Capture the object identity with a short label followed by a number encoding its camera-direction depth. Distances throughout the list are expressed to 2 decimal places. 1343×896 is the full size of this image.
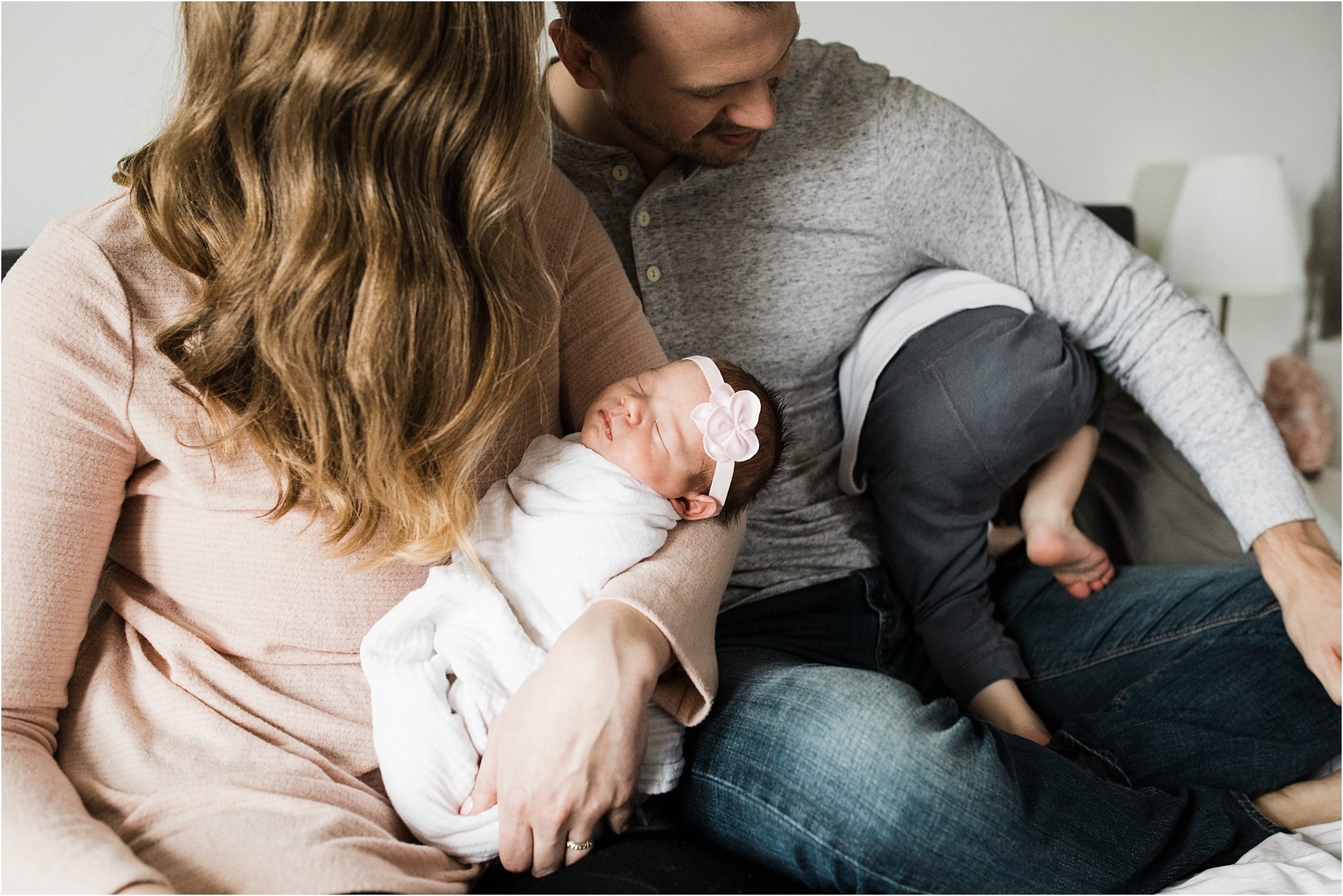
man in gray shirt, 1.17
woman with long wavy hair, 0.81
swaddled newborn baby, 0.92
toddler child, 1.40
